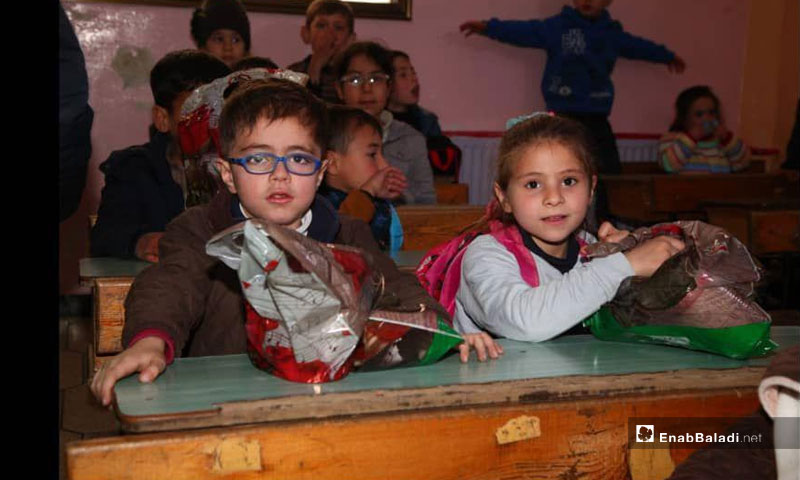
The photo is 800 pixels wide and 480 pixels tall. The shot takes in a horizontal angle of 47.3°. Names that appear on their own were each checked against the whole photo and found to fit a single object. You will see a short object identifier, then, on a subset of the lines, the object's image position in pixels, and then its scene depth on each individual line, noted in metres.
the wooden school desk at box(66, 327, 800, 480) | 1.18
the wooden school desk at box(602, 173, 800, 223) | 5.07
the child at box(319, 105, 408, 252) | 3.26
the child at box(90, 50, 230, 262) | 2.72
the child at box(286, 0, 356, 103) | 5.09
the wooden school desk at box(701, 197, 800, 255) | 4.23
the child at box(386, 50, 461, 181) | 5.20
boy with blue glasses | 1.76
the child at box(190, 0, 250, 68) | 4.75
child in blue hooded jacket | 6.24
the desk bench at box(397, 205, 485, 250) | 3.35
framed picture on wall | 5.65
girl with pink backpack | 1.76
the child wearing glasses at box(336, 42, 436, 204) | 4.38
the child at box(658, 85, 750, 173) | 6.48
